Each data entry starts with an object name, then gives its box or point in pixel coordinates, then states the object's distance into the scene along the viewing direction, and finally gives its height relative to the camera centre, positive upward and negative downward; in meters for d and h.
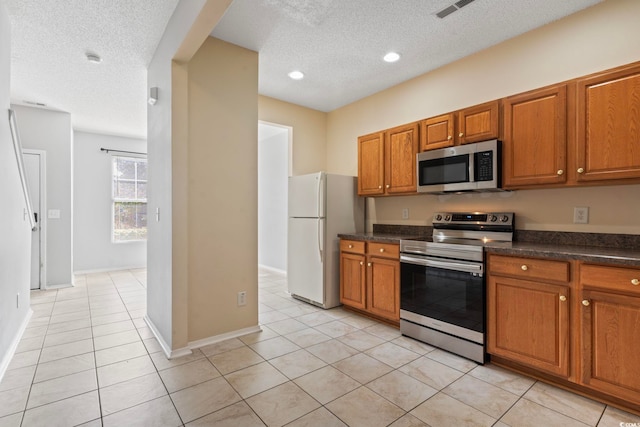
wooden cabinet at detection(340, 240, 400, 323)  3.09 -0.69
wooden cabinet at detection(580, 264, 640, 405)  1.74 -0.67
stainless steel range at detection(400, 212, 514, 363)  2.41 -0.59
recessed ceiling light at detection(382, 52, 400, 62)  3.10 +1.54
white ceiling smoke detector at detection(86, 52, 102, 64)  3.00 +1.49
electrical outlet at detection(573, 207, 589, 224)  2.40 -0.03
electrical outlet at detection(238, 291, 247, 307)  2.92 -0.79
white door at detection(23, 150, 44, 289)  4.60 +0.12
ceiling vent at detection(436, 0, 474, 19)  2.33 +1.54
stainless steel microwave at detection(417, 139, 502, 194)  2.65 +0.39
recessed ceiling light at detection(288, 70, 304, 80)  3.51 +1.54
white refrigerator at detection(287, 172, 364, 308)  3.68 -0.18
